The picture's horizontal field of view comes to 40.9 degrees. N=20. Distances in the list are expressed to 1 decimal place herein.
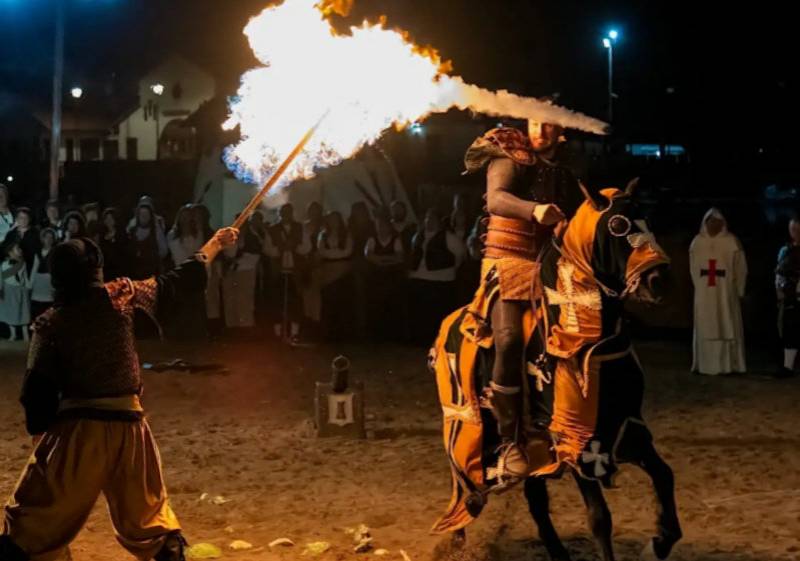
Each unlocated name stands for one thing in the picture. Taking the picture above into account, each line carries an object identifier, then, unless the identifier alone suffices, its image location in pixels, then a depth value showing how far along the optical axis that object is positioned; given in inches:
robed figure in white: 538.0
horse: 223.3
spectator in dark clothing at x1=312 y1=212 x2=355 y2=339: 624.7
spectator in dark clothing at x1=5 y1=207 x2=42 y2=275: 638.5
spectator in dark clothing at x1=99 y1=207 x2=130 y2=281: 555.9
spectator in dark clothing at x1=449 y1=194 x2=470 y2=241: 616.7
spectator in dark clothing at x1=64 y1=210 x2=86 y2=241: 568.1
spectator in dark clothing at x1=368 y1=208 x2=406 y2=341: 623.5
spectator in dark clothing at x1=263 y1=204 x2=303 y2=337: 628.1
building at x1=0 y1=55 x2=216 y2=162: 2202.3
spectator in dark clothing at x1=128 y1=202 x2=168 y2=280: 592.1
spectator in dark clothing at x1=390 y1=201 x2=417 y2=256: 628.1
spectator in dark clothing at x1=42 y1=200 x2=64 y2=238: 655.8
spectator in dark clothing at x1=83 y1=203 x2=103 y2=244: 607.6
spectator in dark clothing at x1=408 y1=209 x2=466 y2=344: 605.0
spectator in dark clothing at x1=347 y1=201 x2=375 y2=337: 633.6
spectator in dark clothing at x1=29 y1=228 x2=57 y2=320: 621.6
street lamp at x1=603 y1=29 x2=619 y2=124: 1362.0
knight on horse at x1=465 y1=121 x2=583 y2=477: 243.1
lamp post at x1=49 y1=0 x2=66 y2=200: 844.6
